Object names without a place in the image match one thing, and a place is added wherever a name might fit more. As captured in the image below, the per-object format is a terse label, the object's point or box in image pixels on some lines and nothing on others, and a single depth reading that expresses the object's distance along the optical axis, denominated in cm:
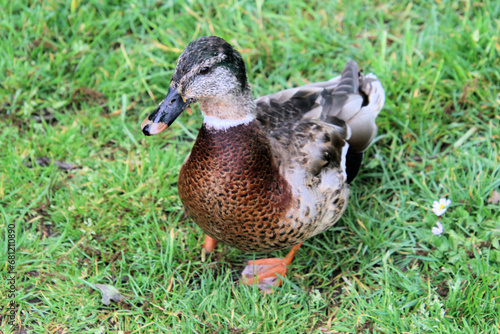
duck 236
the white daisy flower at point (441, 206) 296
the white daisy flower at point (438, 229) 291
